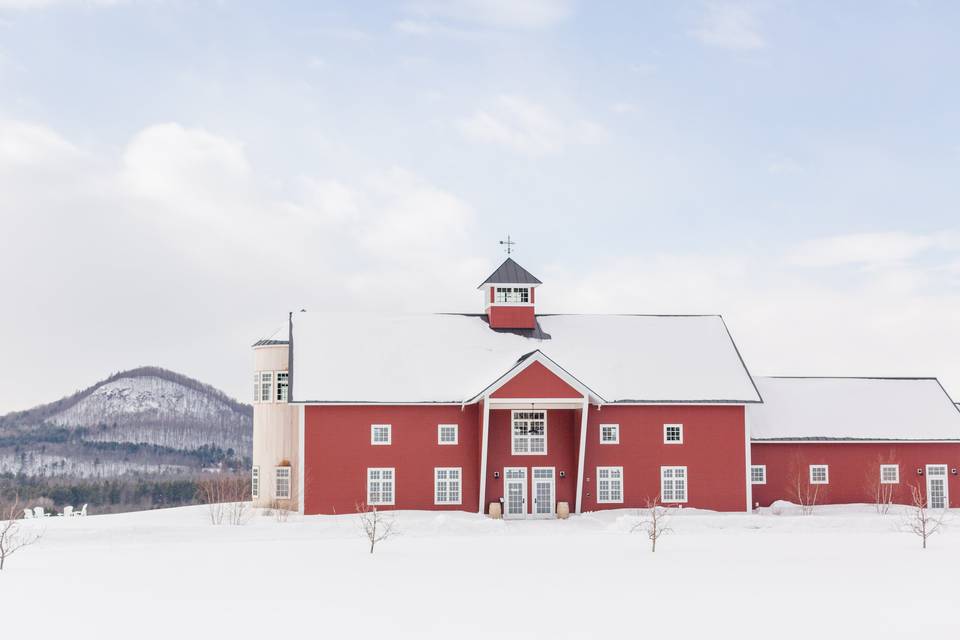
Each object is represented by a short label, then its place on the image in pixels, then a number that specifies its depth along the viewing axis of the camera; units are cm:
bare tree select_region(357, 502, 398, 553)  3309
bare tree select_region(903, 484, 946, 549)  3124
